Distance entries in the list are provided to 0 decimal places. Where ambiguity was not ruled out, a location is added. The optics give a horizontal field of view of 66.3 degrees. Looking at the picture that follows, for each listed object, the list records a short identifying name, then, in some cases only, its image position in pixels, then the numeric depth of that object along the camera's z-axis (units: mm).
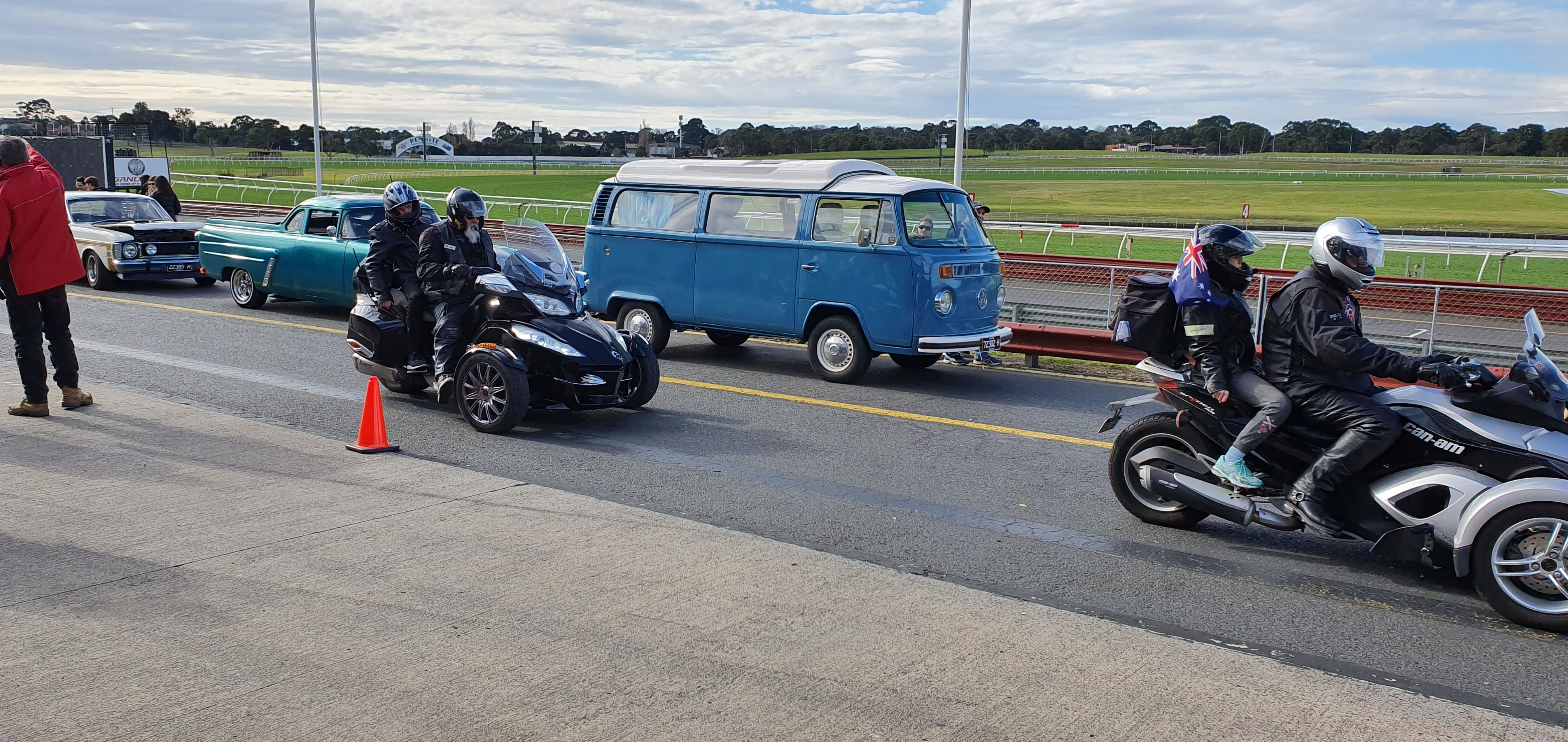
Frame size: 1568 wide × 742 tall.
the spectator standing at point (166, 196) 24234
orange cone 8469
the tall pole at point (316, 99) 38162
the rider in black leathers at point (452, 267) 9555
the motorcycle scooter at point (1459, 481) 5441
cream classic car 18375
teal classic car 15711
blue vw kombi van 11727
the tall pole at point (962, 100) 20969
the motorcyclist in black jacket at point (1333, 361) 5945
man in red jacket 8977
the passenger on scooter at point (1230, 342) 6363
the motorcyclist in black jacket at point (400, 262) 10055
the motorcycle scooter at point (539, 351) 9273
